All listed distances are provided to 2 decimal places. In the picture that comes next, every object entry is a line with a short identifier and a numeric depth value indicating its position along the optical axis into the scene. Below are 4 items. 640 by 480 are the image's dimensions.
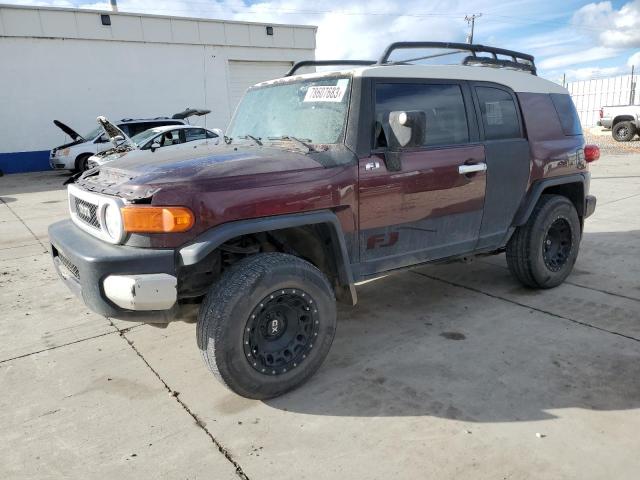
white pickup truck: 18.47
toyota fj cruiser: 2.60
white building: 16.59
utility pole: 39.66
